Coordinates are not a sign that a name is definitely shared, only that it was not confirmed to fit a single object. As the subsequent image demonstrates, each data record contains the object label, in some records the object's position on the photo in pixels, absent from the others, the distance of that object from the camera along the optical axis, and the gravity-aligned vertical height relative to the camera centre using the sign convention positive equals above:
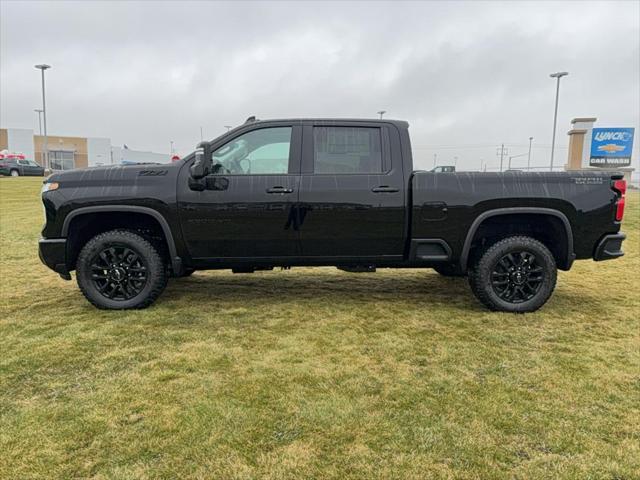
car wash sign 32.12 +2.94
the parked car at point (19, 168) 31.59 +0.22
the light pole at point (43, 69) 30.98 +6.77
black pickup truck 4.54 -0.31
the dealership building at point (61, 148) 56.75 +3.01
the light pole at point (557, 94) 28.47 +5.84
